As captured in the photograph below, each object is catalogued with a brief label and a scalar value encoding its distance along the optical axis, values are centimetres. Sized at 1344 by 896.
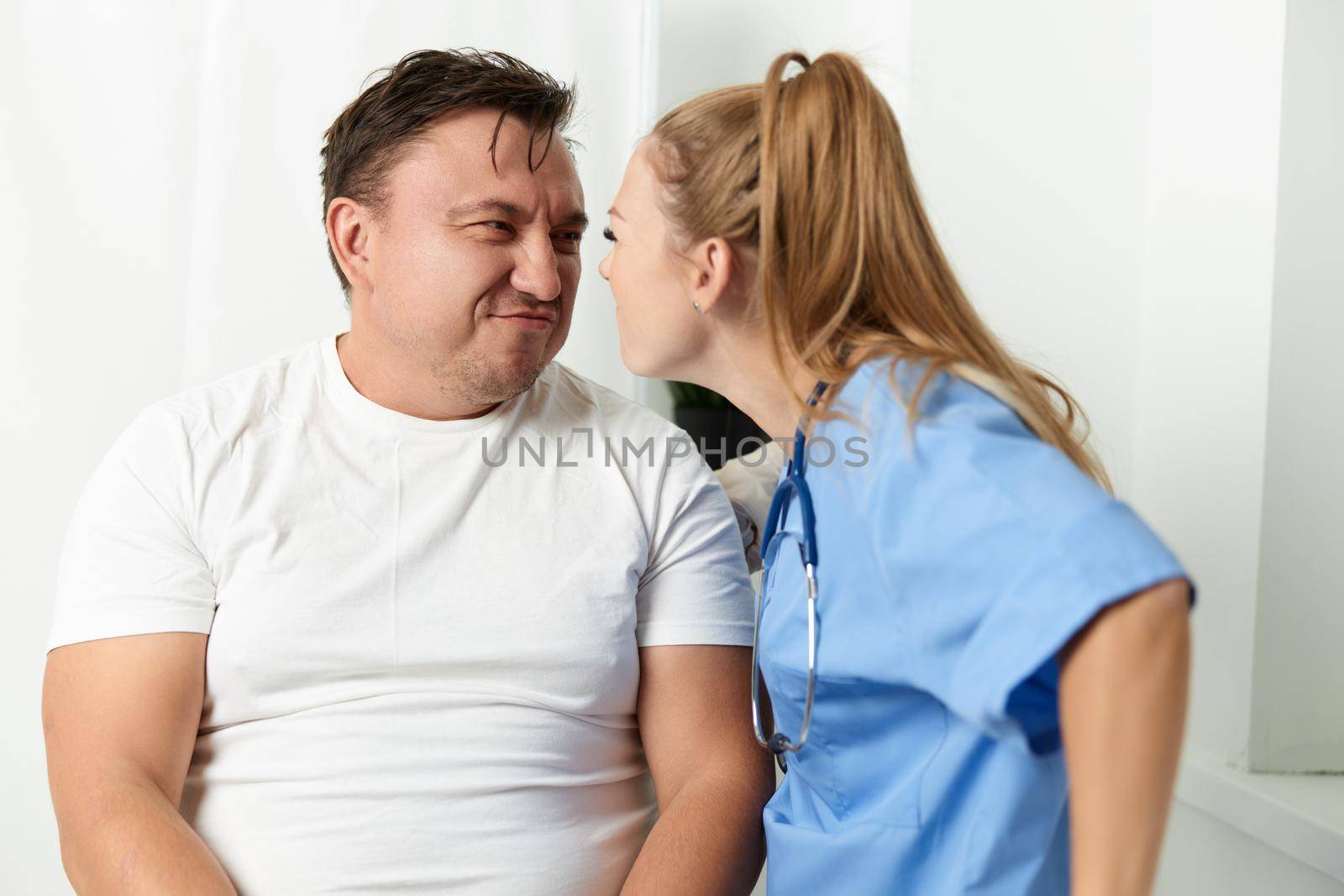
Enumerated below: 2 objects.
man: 119
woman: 76
